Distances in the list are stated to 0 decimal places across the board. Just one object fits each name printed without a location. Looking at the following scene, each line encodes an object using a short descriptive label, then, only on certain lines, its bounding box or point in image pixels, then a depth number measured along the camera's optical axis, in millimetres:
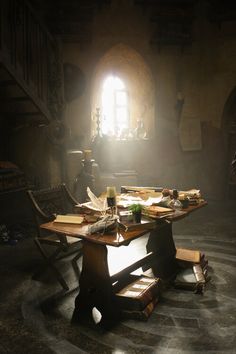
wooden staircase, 5082
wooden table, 3051
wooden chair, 3859
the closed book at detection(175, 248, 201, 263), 4210
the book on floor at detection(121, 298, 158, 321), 3146
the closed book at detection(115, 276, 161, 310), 3205
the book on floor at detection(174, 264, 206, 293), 3705
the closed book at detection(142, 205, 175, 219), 3484
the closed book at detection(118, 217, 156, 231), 3179
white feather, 3526
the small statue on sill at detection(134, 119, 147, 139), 8891
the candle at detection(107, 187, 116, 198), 3534
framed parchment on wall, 9000
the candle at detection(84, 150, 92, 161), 6973
